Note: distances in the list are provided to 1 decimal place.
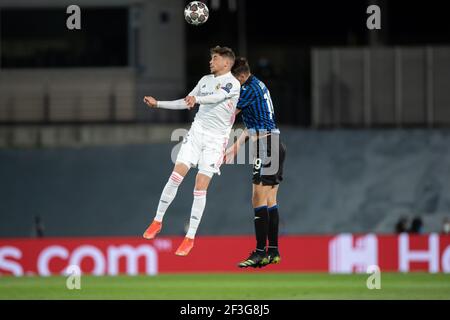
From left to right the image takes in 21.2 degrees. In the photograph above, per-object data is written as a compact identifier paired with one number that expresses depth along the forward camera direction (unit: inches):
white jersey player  779.4
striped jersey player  802.2
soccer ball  748.0
